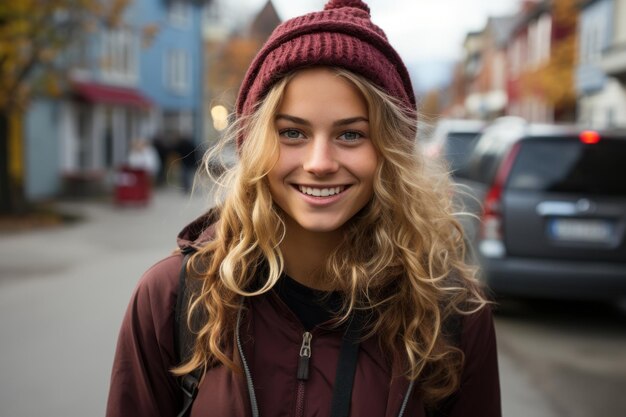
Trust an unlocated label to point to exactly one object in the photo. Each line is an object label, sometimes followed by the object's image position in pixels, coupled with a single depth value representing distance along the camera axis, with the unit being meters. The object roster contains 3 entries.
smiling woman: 1.87
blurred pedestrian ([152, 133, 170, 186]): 26.27
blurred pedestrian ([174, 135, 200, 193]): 23.06
